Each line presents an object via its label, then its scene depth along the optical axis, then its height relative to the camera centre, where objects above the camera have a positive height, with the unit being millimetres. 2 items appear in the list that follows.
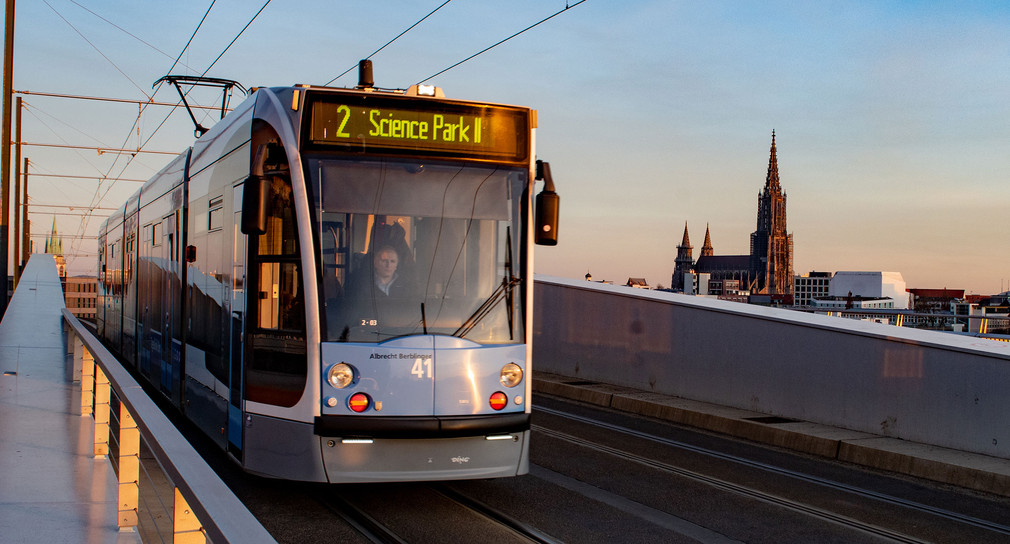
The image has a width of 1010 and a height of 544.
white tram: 6707 -59
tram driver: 6840 +21
